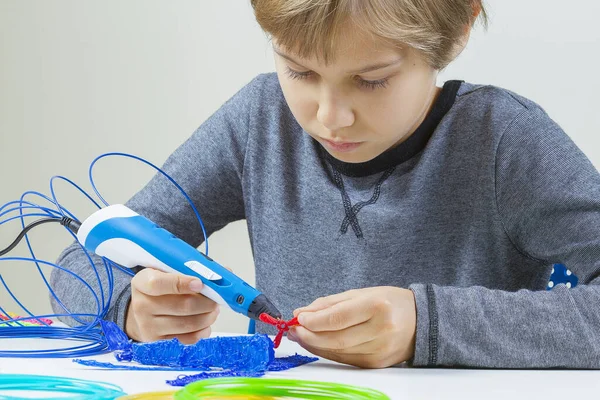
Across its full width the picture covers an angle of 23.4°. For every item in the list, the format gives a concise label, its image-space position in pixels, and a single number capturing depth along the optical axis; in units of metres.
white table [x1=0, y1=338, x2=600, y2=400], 0.94
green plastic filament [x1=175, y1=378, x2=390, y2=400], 0.91
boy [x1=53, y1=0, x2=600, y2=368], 1.04
